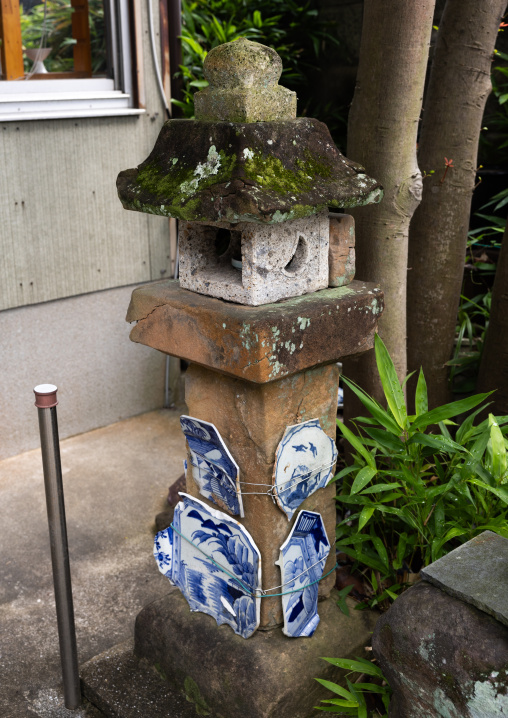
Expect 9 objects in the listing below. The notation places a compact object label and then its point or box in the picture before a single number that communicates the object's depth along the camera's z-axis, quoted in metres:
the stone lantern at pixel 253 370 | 1.78
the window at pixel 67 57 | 3.56
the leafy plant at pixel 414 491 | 2.14
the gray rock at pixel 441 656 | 1.51
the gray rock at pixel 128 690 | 2.12
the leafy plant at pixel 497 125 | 4.07
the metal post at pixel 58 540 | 1.92
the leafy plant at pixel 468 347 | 3.12
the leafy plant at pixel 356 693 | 1.98
